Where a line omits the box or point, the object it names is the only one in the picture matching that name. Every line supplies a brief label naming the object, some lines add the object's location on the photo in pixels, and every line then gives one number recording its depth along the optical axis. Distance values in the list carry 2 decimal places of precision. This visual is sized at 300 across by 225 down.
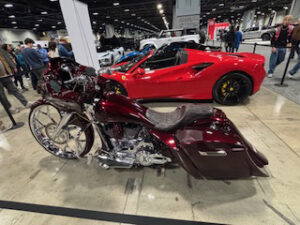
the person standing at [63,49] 4.61
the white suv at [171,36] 9.06
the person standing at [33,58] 3.91
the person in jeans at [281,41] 4.06
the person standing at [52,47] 4.77
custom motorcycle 1.25
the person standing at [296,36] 3.84
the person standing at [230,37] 7.82
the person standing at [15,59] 4.29
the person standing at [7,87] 3.01
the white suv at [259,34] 13.88
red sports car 2.82
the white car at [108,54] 7.54
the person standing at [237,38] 7.75
